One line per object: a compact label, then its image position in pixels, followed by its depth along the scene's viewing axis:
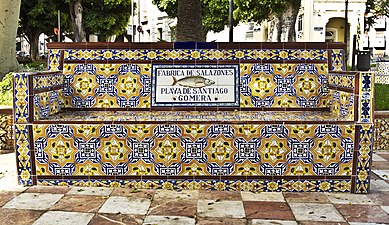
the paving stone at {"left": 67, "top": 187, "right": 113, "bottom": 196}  4.34
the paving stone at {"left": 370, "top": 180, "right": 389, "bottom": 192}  4.57
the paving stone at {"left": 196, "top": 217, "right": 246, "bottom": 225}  3.64
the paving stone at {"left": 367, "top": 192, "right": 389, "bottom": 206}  4.17
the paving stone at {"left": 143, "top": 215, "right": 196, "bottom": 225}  3.63
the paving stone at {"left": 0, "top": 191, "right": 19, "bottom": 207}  4.13
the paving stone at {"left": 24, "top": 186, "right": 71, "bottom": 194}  4.39
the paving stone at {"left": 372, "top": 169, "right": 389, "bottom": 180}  5.04
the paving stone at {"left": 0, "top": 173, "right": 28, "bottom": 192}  4.46
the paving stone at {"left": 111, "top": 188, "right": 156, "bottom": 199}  4.29
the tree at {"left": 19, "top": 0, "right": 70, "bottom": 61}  35.34
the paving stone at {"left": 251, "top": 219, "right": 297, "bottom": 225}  3.65
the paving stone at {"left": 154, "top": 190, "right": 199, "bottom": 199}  4.28
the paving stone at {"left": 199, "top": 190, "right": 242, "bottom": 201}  4.24
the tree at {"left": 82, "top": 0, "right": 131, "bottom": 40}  34.41
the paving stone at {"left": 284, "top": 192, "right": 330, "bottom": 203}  4.20
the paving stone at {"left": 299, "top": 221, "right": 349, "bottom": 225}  3.64
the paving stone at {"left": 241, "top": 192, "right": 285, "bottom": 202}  4.23
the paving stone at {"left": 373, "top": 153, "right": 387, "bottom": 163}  5.96
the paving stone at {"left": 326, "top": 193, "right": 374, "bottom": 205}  4.16
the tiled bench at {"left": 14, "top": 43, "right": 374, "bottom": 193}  4.34
